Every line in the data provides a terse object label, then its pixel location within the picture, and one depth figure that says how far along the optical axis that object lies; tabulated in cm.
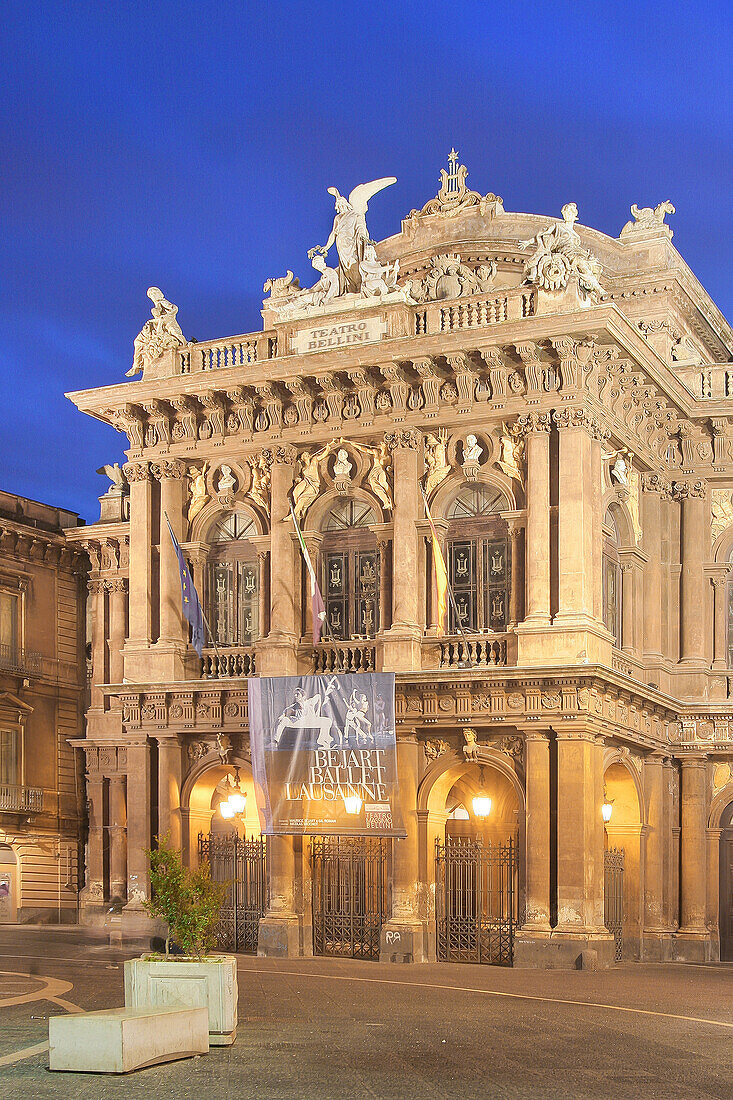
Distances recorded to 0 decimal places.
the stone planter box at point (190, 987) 1736
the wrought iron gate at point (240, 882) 3325
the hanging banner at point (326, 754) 3094
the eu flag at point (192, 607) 3444
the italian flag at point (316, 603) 3269
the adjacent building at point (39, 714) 4625
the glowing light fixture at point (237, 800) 3438
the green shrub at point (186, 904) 1822
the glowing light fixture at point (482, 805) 3288
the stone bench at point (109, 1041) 1526
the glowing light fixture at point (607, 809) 3341
